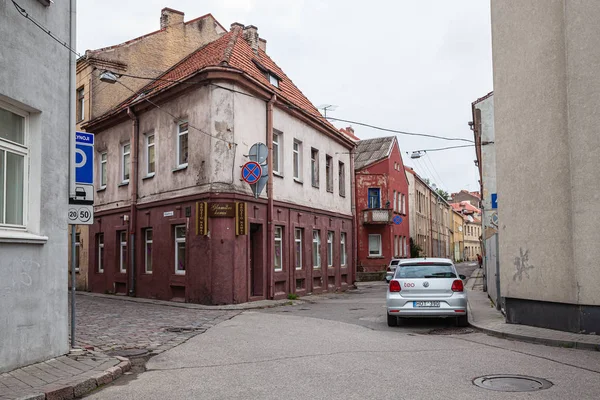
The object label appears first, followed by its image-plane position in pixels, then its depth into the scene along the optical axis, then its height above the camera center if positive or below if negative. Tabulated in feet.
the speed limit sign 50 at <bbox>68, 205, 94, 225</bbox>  30.37 +1.49
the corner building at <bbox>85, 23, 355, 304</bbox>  61.26 +6.39
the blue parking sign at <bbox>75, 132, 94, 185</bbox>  31.40 +4.61
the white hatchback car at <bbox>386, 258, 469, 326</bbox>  41.70 -4.11
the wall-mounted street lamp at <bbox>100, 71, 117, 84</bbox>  53.88 +15.58
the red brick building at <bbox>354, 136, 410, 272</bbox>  133.58 +6.06
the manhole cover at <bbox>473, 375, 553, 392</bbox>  22.04 -5.84
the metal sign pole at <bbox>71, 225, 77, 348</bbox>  30.52 -3.40
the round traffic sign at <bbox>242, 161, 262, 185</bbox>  62.08 +7.34
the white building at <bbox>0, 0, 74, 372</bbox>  24.88 +2.78
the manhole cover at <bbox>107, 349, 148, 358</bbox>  30.23 -5.99
